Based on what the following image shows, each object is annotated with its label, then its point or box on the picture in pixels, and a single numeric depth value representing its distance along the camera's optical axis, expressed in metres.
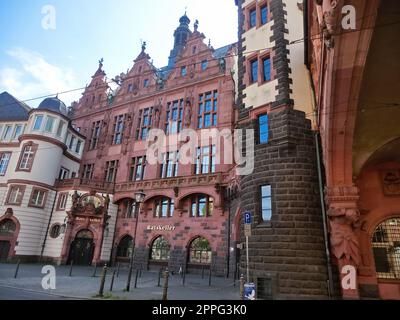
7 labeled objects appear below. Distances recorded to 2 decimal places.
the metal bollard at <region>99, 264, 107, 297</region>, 9.63
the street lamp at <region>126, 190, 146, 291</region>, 13.21
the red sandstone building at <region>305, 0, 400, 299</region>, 5.48
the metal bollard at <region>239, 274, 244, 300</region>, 8.62
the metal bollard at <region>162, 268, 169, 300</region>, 9.38
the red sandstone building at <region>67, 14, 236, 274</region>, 21.72
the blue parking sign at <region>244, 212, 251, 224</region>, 9.37
